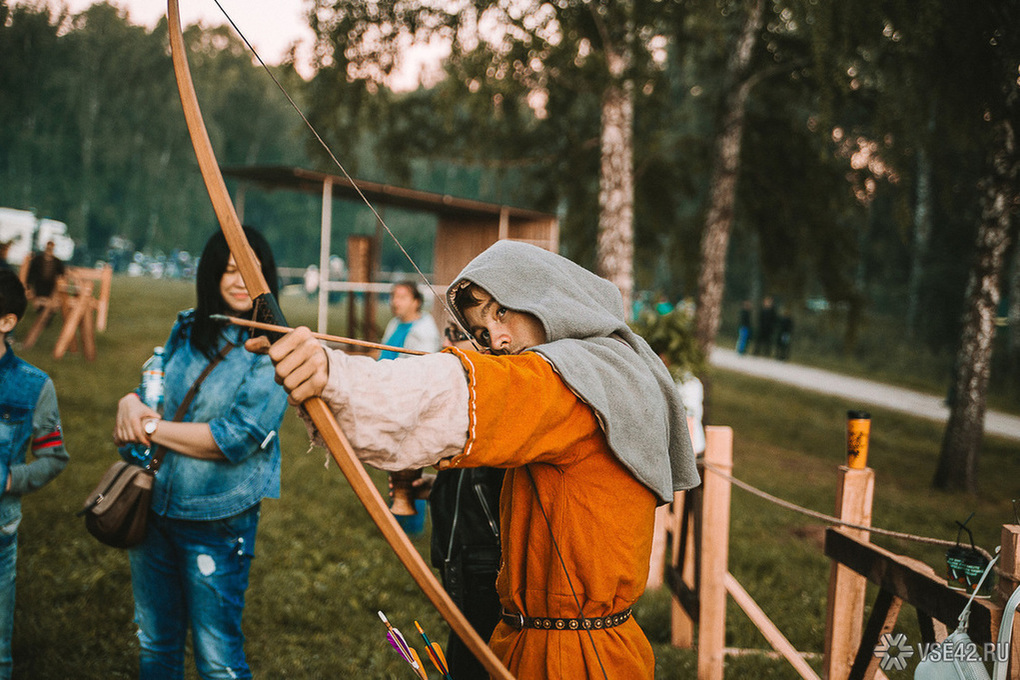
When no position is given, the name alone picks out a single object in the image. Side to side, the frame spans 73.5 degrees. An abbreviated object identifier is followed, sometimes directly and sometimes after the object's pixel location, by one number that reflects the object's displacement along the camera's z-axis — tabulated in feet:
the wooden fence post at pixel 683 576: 12.88
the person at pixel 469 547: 6.84
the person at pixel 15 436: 7.38
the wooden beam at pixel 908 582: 5.62
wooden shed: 31.81
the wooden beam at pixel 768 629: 8.62
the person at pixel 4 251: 31.62
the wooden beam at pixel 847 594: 7.91
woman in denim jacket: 7.19
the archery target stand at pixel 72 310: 32.63
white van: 66.13
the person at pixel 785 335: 68.80
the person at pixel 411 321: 18.26
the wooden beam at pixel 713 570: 10.98
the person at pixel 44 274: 33.32
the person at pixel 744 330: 75.10
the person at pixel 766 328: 70.95
